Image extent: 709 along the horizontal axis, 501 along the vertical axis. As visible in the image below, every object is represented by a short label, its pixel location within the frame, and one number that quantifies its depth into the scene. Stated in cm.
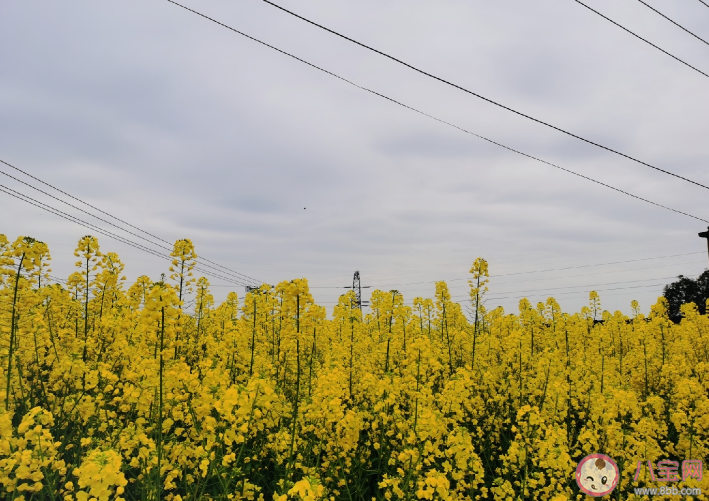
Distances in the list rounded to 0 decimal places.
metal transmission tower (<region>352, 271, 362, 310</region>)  4742
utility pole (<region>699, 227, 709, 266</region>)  1766
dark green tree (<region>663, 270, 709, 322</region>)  3603
